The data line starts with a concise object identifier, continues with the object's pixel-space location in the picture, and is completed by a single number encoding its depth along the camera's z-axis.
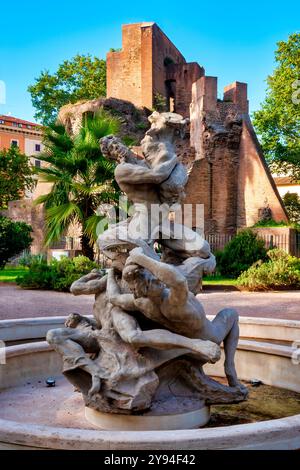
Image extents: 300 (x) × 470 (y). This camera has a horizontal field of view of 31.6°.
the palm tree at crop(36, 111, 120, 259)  15.10
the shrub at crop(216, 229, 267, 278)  19.53
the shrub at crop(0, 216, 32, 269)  21.86
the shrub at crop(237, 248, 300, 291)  16.69
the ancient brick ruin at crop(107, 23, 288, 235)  27.11
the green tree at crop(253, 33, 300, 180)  29.11
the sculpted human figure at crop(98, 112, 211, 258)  4.28
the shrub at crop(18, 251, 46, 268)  21.18
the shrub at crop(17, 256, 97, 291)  15.19
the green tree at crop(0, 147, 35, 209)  36.00
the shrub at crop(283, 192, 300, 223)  31.88
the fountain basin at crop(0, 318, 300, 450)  2.67
